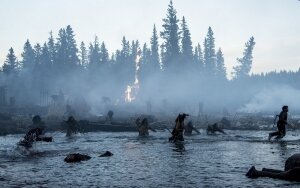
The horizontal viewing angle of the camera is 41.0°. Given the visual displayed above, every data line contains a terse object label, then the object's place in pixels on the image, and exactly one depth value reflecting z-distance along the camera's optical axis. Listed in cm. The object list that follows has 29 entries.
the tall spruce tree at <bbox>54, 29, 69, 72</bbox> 9575
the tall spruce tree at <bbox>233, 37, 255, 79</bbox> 10569
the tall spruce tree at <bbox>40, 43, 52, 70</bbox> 9519
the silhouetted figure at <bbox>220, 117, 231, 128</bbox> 4131
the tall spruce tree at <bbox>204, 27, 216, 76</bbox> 10112
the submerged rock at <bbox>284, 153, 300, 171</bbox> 1176
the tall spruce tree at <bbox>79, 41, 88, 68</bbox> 12295
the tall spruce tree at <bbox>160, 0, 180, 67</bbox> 8412
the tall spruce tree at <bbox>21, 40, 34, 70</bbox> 10794
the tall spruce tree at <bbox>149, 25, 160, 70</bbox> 9819
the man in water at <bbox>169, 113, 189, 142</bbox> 2506
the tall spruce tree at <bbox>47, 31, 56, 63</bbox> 9871
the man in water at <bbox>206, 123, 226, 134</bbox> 3216
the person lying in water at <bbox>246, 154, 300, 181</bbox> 1127
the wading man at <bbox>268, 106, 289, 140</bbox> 2484
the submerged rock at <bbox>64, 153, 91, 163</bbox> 1658
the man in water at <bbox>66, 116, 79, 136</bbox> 3266
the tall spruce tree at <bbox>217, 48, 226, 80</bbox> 11081
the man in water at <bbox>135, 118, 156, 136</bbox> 3117
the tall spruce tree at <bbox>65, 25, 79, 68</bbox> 9650
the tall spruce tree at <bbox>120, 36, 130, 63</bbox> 11381
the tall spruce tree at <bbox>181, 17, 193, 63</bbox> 8652
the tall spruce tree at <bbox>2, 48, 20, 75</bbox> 9859
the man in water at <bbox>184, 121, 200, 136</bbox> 3250
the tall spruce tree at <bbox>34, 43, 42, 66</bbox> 9794
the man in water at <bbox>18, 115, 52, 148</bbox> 2248
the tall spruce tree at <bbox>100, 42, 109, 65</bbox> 11001
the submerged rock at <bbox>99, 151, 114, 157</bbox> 1853
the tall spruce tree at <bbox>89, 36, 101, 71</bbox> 10675
